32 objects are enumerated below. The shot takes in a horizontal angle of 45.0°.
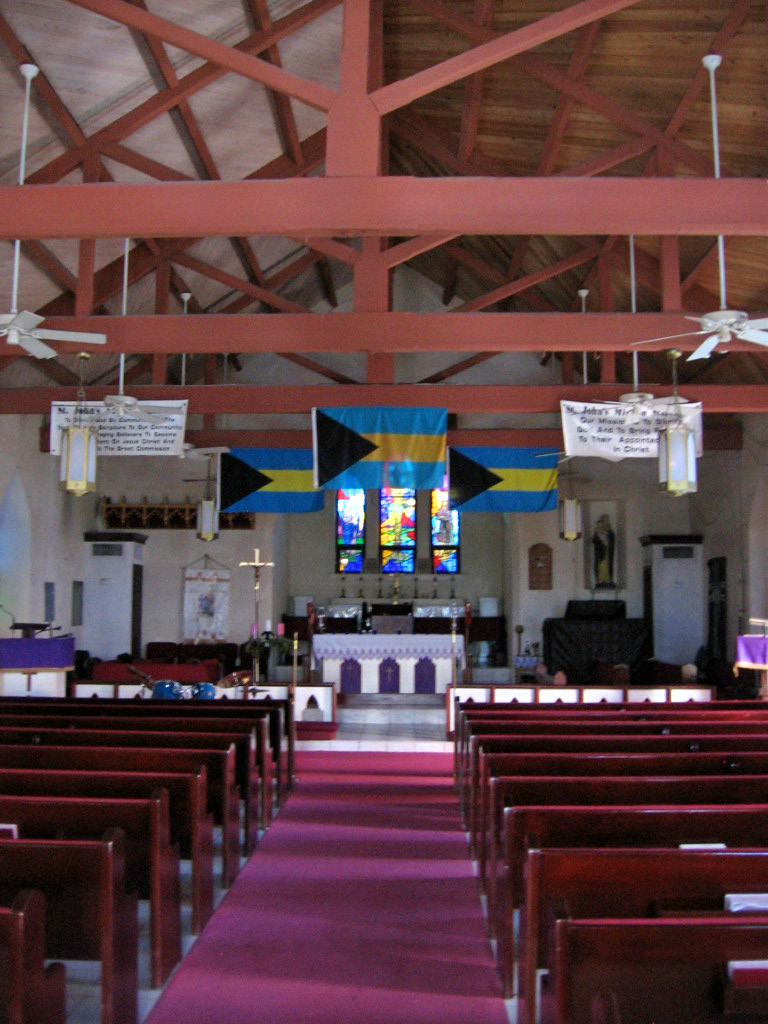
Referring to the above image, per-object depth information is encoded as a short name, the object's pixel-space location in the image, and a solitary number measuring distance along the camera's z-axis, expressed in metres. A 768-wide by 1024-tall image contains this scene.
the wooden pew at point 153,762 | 4.69
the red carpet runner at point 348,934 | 3.46
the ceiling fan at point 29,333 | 7.04
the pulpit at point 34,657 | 9.77
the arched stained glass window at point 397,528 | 18.94
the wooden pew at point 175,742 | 5.33
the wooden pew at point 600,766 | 4.68
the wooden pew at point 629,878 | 2.83
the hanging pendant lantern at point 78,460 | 8.45
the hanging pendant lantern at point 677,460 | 8.30
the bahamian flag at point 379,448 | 10.22
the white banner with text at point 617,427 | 9.51
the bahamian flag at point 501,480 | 11.99
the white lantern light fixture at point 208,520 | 13.60
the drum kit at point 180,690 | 8.39
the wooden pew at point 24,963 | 2.26
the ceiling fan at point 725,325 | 6.71
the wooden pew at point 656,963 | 2.13
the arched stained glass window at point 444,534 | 19.06
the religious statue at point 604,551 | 16.91
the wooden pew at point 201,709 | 6.79
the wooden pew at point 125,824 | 3.60
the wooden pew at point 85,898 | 3.02
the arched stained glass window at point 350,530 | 19.03
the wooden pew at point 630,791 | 4.18
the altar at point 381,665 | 12.43
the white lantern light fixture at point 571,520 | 13.38
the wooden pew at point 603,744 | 5.44
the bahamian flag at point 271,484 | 12.42
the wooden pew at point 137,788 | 4.16
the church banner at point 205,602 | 17.00
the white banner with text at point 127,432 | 9.86
